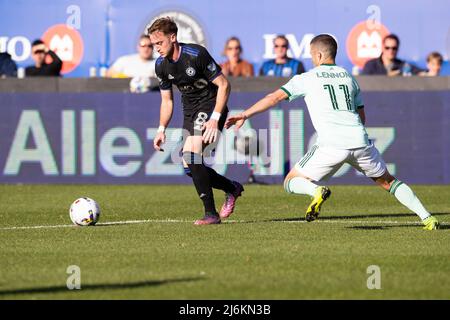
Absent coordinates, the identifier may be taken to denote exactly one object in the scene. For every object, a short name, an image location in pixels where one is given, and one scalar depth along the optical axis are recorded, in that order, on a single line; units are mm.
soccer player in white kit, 11578
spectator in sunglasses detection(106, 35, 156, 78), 21672
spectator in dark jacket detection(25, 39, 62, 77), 22047
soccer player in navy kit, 12695
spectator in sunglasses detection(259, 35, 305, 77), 20641
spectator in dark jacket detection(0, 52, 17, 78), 22203
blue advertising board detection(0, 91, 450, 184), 20734
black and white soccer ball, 13023
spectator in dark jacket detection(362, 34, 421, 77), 21062
